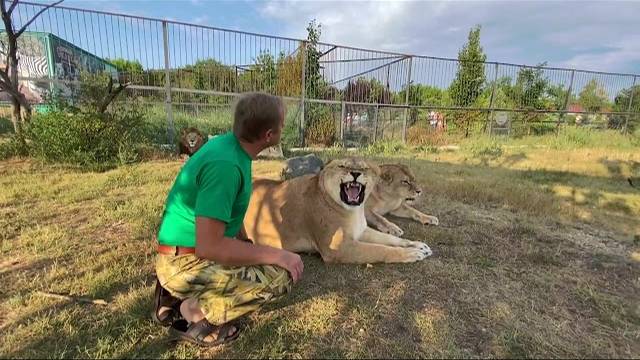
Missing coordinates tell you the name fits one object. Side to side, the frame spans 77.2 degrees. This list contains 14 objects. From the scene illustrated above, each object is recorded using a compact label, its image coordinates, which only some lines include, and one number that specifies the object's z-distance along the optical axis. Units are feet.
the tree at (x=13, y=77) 26.26
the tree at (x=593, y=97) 62.24
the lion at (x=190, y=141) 29.50
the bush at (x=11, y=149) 26.71
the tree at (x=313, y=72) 42.29
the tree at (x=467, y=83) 55.57
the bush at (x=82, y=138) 25.20
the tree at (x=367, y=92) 47.83
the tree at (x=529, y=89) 56.95
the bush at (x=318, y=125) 41.60
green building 30.63
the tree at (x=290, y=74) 40.88
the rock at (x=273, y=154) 33.40
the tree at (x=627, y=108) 62.95
